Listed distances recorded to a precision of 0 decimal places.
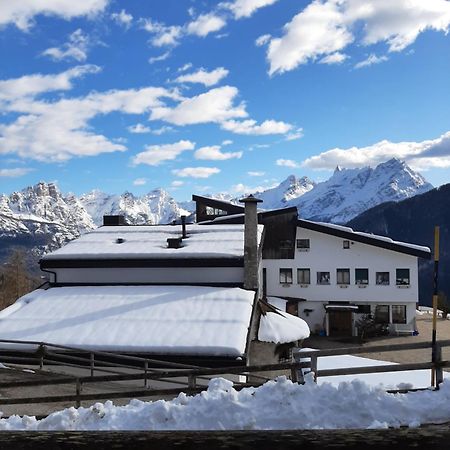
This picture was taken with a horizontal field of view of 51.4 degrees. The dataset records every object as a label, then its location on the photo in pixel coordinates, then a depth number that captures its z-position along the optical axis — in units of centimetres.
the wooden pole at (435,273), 1035
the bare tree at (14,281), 5965
